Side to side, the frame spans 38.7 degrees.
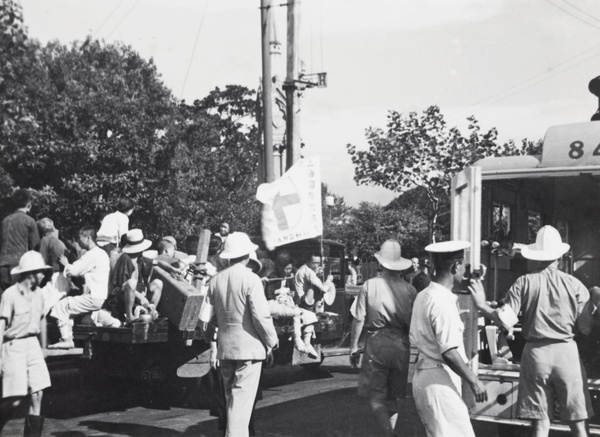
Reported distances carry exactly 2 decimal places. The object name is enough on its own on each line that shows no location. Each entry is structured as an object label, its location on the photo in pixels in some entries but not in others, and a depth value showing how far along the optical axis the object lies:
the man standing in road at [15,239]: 9.70
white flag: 11.97
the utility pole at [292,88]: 17.05
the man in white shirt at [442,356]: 4.86
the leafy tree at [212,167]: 28.77
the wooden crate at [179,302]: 8.87
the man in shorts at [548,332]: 6.10
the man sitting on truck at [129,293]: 9.62
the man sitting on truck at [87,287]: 9.56
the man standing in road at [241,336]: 6.67
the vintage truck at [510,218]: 7.29
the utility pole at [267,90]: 15.39
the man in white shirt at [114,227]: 10.78
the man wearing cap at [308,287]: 12.70
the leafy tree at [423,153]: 23.41
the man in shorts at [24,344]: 6.72
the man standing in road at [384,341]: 7.00
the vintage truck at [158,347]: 9.01
